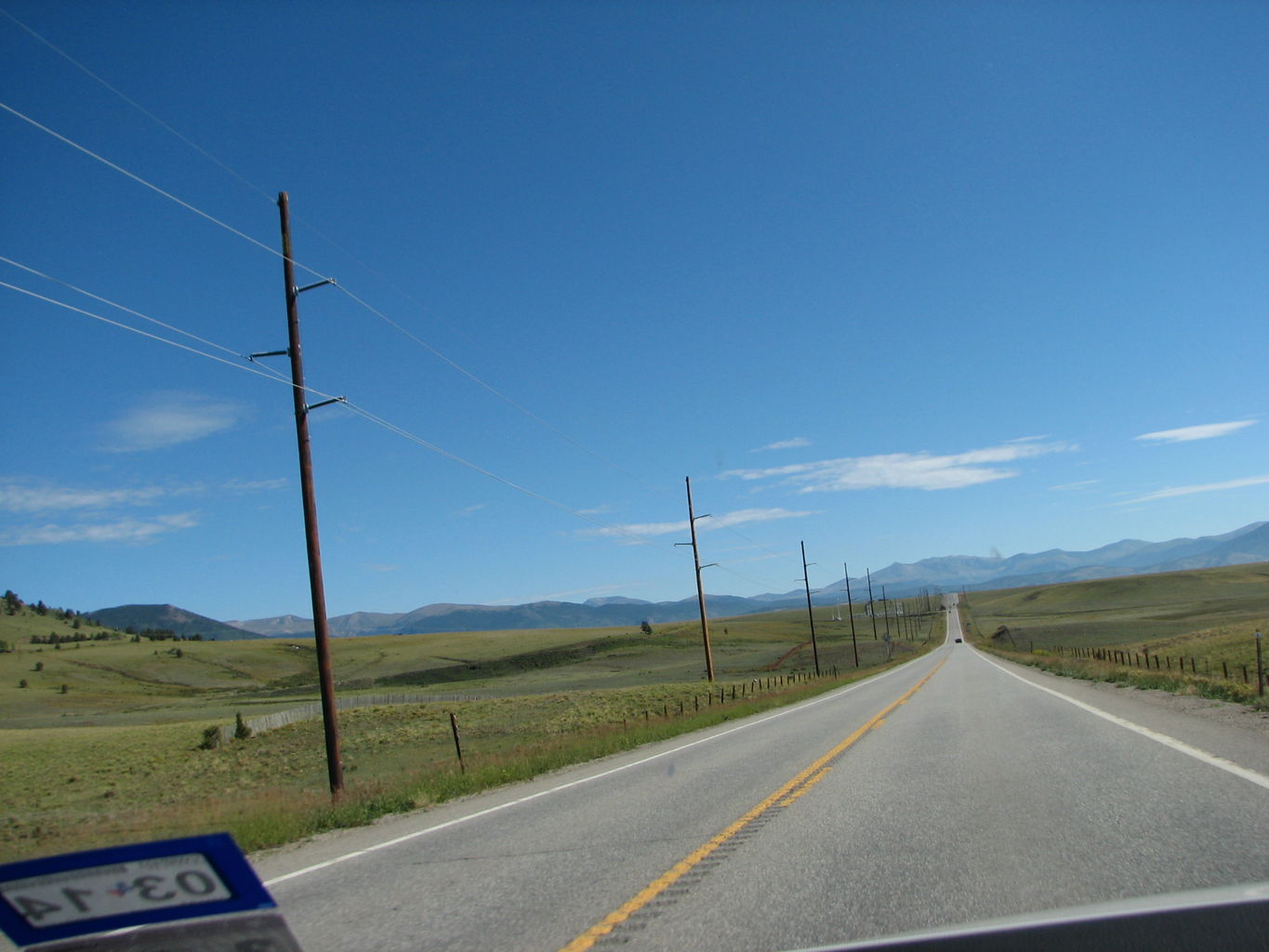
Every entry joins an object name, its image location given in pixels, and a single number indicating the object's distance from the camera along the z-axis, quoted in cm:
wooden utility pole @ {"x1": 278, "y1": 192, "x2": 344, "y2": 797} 1689
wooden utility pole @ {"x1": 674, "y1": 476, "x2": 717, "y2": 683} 4721
